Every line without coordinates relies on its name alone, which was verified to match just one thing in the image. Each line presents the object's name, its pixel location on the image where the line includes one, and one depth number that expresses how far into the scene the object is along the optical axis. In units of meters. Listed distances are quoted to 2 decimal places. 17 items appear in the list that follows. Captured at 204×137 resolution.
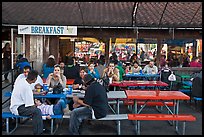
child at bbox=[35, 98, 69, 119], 6.58
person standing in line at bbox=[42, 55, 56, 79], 11.03
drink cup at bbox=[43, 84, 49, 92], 7.48
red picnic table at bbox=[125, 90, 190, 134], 6.89
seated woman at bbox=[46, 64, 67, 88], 7.89
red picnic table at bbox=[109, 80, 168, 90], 9.00
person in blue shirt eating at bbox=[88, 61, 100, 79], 9.11
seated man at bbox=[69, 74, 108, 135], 6.21
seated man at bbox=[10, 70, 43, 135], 6.22
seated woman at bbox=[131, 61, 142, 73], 11.84
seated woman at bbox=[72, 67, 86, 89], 7.79
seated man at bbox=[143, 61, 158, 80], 11.58
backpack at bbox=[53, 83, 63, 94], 7.12
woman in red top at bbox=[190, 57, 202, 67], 13.23
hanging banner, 10.09
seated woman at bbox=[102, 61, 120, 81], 9.51
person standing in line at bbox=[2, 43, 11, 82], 13.76
